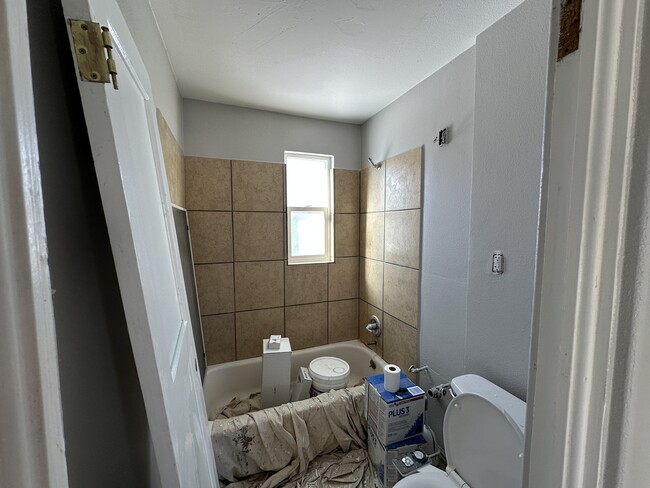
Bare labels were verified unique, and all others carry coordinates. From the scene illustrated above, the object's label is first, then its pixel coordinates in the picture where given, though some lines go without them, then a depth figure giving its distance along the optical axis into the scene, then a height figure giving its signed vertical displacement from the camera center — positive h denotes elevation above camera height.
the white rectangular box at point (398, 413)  1.41 -0.98
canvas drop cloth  1.45 -1.23
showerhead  2.20 +0.47
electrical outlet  1.22 -0.17
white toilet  0.99 -0.85
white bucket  1.89 -1.06
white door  0.49 -0.05
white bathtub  2.09 -1.19
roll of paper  1.47 -0.84
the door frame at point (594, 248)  0.33 -0.03
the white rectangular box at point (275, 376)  1.91 -1.06
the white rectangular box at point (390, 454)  1.41 -1.19
